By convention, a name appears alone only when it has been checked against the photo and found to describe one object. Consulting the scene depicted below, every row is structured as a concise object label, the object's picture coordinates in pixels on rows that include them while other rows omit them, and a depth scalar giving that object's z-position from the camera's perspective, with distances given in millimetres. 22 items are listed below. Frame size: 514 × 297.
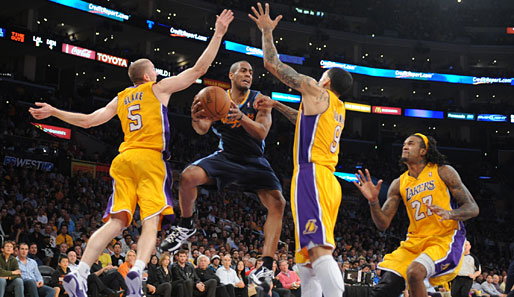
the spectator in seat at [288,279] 14630
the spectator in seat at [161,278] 12148
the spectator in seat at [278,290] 13895
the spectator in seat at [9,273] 10555
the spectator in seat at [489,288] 17278
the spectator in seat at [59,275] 11281
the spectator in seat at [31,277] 10820
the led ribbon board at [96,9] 26483
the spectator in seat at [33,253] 11984
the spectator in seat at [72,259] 11594
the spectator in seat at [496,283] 17945
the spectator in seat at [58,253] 12336
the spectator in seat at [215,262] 14328
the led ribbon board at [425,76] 37125
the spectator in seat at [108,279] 11570
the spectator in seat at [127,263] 11992
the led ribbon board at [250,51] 32453
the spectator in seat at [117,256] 12844
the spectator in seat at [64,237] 14055
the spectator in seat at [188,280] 12594
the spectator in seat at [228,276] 13703
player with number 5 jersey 5535
